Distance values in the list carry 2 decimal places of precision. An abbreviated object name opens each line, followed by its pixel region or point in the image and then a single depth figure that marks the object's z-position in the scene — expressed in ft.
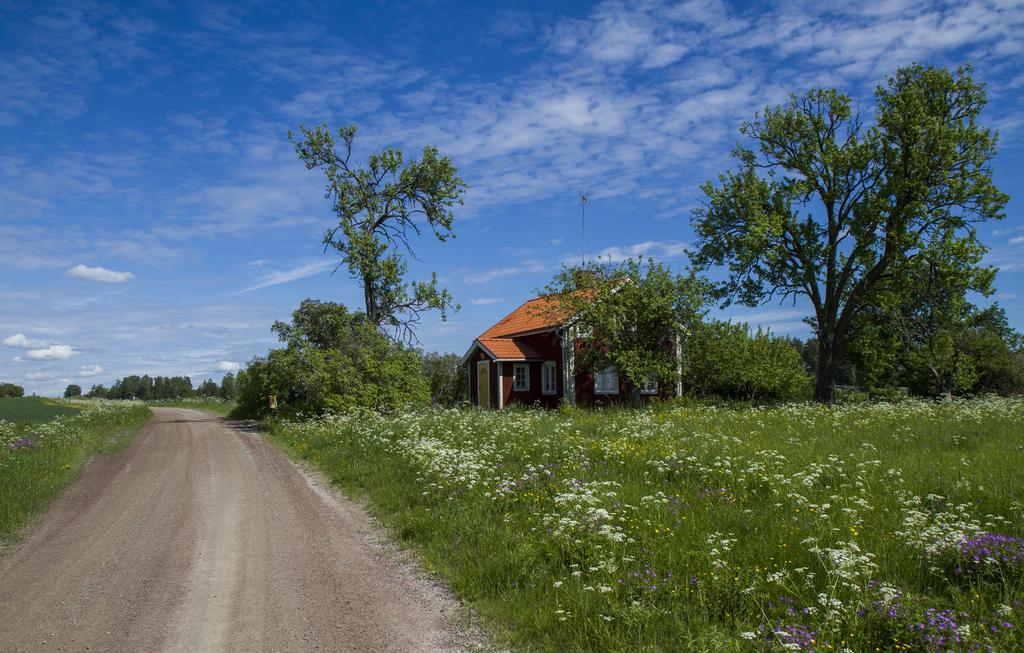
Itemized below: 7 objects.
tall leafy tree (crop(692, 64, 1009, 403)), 87.15
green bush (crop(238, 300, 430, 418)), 83.60
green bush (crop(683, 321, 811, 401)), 97.09
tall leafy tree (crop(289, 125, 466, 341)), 107.65
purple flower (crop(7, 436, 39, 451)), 51.52
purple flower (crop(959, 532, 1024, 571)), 16.63
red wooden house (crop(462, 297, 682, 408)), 98.27
